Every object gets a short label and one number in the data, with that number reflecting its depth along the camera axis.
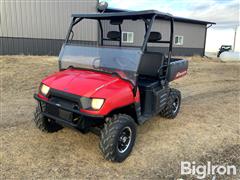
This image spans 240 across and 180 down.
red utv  2.97
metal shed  11.06
